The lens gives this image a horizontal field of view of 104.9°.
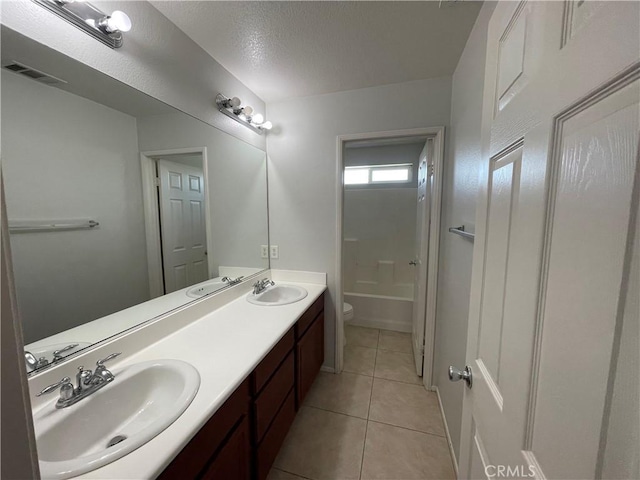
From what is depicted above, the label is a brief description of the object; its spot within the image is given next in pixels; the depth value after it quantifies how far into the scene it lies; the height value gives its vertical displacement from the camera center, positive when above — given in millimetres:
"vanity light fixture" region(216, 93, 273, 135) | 1631 +740
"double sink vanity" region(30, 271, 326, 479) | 649 -603
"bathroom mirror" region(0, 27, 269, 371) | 775 +60
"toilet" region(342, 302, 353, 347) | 2531 -982
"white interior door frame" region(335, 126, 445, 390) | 1809 -100
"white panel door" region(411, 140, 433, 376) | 1996 -340
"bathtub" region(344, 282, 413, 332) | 2959 -1148
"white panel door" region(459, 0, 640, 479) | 283 -40
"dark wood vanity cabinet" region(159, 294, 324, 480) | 761 -836
